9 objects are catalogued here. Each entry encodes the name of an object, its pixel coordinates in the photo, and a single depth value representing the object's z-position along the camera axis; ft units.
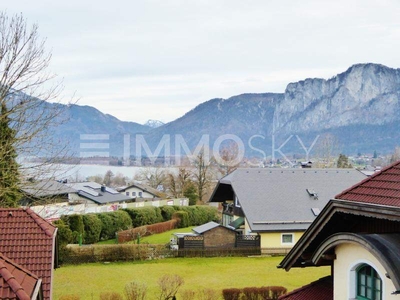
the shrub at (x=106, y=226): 119.14
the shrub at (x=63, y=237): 86.13
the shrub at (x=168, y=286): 58.19
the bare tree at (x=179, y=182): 213.46
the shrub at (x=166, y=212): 146.41
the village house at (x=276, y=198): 104.42
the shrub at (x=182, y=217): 146.20
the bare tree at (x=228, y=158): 235.40
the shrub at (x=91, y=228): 112.78
